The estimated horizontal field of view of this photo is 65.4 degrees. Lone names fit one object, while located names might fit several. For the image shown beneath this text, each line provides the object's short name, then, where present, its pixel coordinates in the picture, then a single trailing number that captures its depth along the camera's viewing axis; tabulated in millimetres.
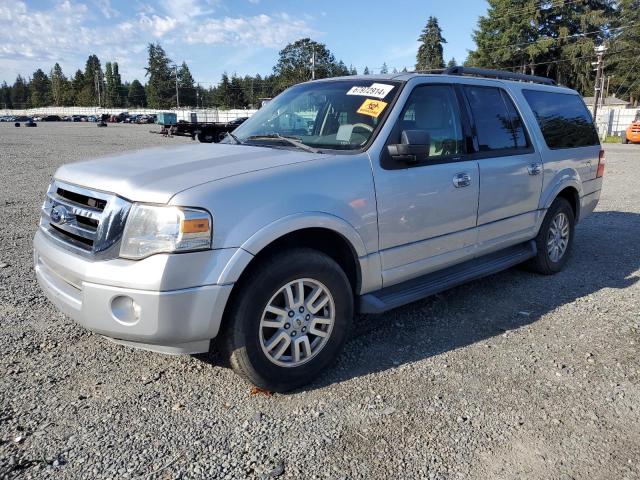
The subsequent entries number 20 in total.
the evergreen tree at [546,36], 62562
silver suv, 2613
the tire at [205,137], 27331
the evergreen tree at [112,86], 126688
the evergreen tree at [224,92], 114312
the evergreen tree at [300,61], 104812
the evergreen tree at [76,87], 129000
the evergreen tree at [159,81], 117938
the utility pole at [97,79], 121538
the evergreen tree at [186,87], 119312
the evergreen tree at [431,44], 95875
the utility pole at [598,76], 27928
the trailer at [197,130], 28188
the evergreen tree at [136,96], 130625
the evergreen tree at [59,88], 131625
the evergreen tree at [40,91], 141500
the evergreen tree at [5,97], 145250
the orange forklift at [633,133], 28203
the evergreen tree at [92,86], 123750
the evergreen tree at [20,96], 147375
